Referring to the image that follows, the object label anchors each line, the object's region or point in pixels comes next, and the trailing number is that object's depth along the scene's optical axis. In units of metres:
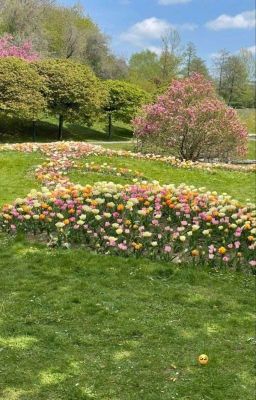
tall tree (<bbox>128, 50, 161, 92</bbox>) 63.94
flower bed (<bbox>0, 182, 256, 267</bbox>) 8.48
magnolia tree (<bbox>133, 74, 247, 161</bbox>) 21.23
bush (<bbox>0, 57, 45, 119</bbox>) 34.19
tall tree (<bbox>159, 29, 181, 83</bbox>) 73.12
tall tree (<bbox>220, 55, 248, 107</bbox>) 78.25
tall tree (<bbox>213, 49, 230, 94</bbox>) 79.56
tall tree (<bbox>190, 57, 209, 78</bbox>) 78.38
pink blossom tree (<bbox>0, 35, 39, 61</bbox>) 42.31
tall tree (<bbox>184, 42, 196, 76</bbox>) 77.00
